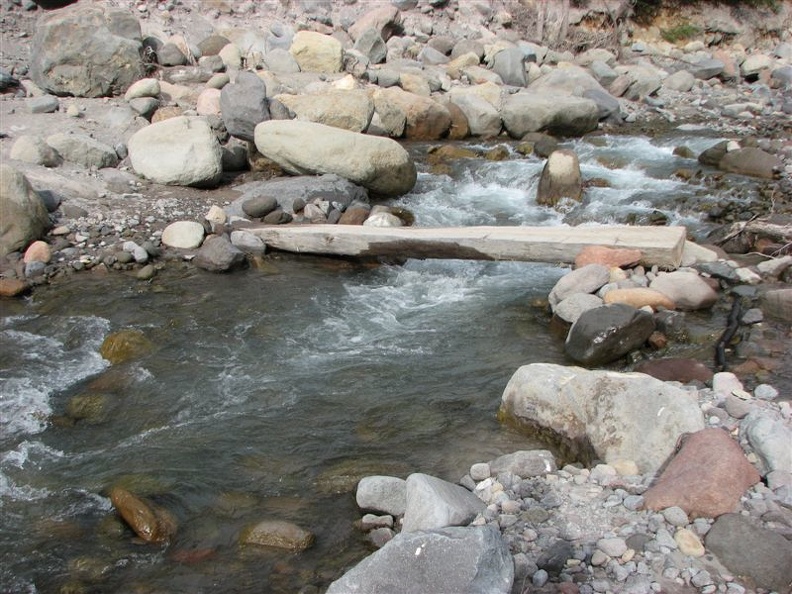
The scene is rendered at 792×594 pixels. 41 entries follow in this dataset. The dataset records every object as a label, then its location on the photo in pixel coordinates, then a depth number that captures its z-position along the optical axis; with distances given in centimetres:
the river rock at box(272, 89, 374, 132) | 1146
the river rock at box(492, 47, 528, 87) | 1758
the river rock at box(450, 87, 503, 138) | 1372
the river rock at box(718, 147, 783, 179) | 1089
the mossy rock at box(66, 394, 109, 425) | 538
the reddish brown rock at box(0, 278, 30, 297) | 731
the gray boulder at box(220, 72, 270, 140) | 1053
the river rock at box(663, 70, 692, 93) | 1903
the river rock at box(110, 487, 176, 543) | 412
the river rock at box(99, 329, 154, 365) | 621
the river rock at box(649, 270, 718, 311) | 680
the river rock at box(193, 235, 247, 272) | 801
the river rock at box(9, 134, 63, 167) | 934
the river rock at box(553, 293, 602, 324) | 662
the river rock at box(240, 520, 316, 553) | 403
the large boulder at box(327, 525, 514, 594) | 286
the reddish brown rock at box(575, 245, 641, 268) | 738
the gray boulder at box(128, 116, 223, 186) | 968
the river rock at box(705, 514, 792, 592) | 319
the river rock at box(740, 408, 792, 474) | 383
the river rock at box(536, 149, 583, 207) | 1002
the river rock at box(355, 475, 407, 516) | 423
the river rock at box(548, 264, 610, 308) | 700
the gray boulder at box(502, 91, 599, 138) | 1362
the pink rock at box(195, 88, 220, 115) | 1155
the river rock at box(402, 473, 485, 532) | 372
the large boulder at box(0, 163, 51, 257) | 783
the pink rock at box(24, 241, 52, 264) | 781
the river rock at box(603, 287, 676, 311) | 673
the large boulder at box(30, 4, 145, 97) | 1182
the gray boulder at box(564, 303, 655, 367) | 602
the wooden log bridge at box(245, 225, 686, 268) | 758
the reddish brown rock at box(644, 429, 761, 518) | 362
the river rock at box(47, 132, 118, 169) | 970
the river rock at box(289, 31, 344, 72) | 1534
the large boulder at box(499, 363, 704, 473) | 423
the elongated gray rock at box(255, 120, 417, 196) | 979
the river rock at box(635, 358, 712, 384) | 557
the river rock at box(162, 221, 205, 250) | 848
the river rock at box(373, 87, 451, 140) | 1285
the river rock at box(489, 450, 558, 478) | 437
